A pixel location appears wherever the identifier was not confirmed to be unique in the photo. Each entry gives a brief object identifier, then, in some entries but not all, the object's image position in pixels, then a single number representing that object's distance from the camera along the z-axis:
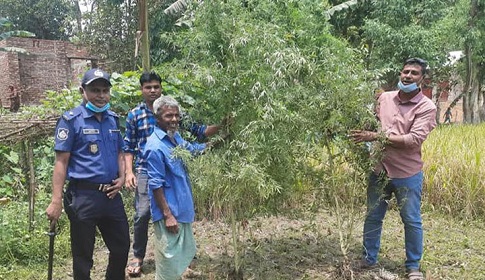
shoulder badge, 3.06
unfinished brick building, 16.37
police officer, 3.09
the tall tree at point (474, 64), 15.48
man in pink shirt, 3.60
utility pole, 5.20
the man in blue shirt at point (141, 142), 3.79
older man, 3.04
